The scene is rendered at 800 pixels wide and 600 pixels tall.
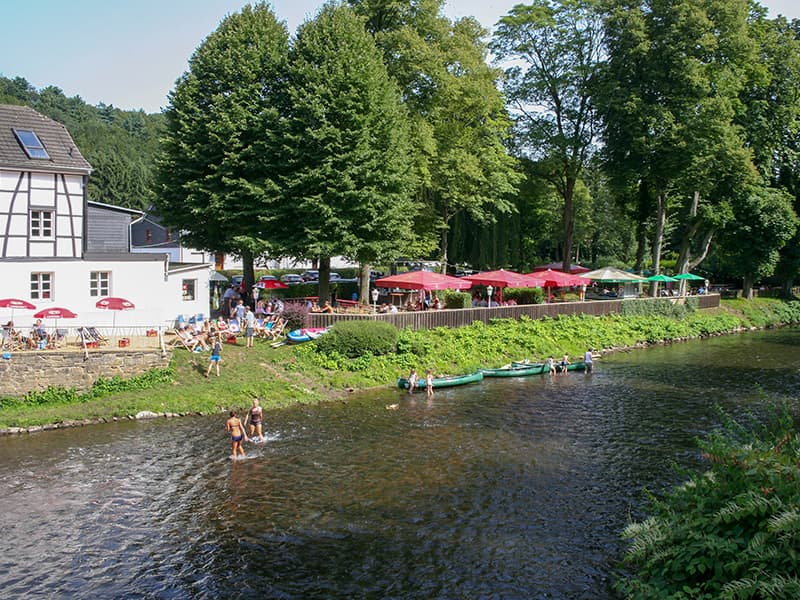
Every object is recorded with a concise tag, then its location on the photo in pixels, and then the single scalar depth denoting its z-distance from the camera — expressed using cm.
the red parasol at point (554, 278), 4487
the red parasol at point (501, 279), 4247
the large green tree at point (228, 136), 3650
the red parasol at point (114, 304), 2897
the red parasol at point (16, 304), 2737
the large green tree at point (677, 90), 4797
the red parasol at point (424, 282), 3825
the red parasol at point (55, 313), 2756
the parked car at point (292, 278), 6391
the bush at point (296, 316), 3525
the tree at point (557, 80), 5312
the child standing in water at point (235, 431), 2133
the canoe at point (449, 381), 3102
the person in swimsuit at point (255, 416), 2309
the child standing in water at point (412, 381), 3066
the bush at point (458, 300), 4206
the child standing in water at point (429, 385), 3045
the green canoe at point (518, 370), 3422
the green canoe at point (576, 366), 3595
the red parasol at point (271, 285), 4450
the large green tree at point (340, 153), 3553
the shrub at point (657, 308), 4738
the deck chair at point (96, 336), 2855
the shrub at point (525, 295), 4559
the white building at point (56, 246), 3114
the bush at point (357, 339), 3216
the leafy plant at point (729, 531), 1014
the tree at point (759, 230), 5519
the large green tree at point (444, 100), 4403
